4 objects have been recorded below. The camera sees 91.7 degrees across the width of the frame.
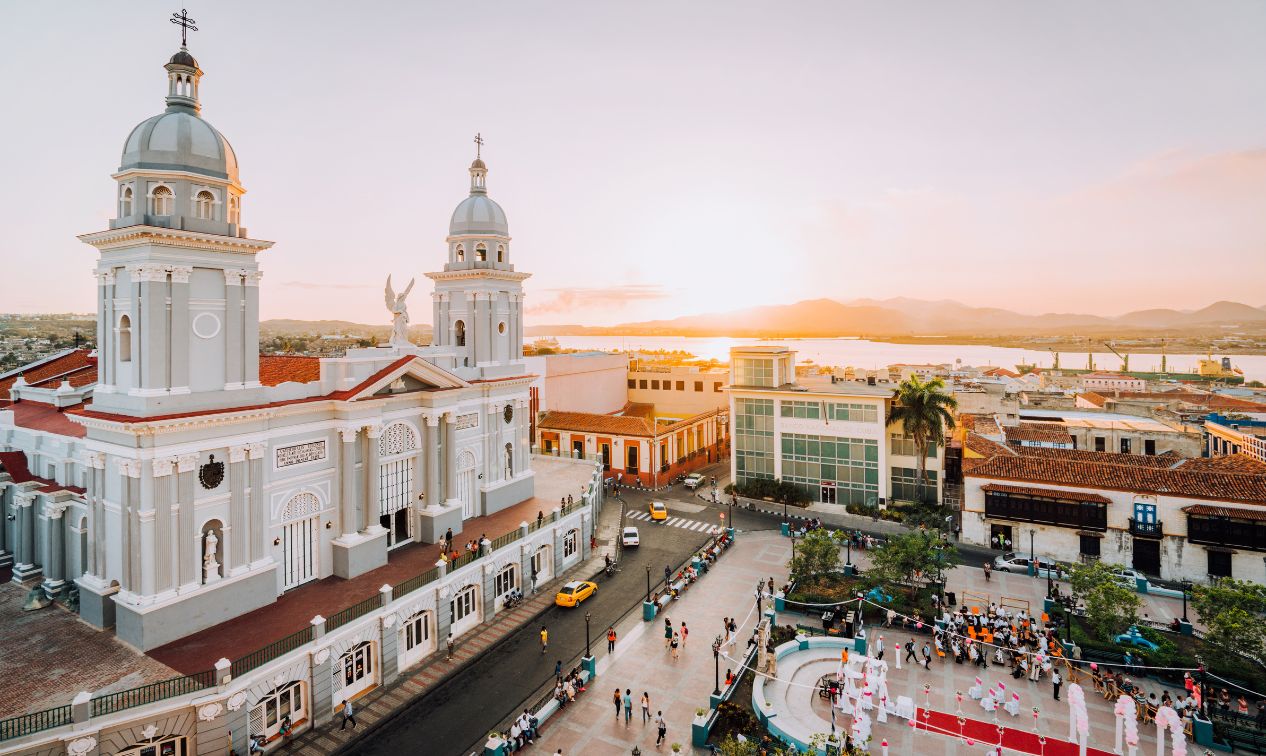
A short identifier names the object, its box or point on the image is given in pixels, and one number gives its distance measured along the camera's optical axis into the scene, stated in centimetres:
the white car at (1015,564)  3002
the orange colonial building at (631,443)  4762
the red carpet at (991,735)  1720
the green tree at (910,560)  2540
